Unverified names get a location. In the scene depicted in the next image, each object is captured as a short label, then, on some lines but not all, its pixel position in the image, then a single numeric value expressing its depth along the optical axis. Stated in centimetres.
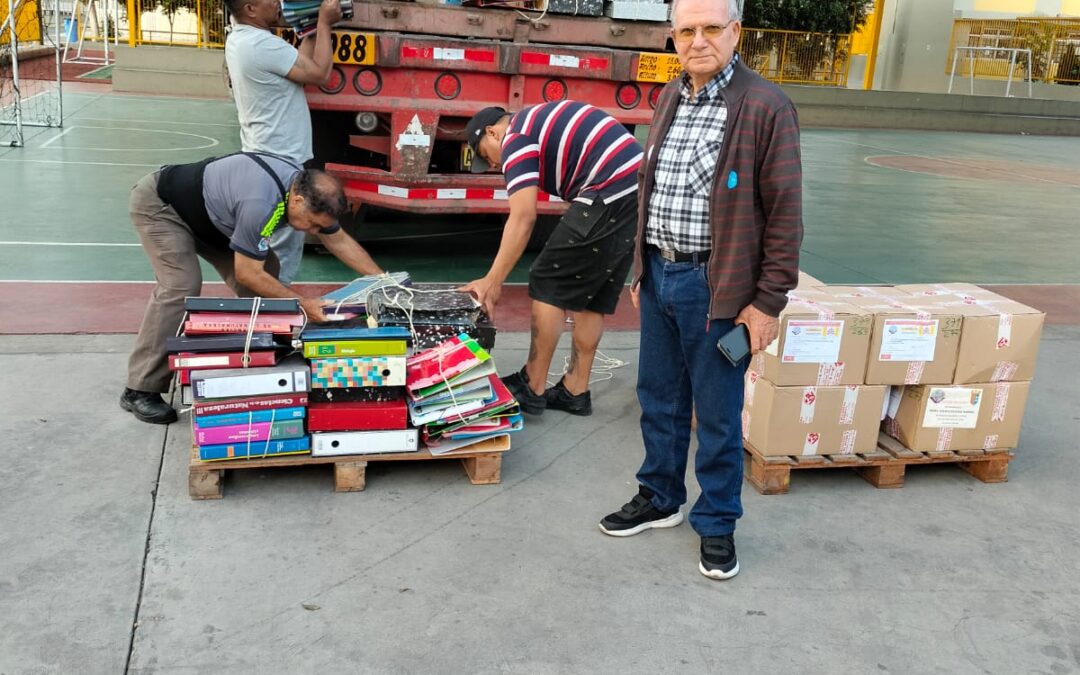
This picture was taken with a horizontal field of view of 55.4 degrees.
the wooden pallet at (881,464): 448
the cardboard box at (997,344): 457
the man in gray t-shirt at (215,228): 448
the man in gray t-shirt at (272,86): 564
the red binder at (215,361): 413
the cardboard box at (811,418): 444
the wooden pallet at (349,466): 414
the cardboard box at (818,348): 438
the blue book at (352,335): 424
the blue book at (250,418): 412
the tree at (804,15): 2653
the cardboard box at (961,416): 462
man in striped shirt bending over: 472
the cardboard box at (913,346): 450
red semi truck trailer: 688
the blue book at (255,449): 413
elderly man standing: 331
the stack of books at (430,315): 463
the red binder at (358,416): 425
